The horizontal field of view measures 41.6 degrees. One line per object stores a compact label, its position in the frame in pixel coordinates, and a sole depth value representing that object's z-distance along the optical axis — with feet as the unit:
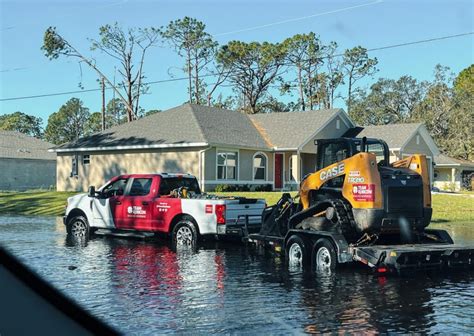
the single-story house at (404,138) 126.96
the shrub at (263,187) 115.34
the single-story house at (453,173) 176.55
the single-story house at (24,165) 168.55
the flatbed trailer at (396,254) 33.06
